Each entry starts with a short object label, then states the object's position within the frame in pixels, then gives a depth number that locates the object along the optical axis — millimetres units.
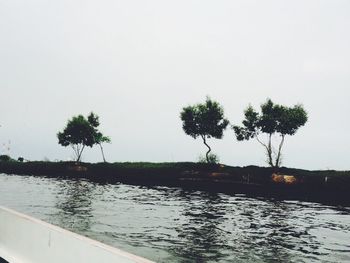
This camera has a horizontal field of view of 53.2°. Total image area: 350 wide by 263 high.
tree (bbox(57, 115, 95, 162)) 72438
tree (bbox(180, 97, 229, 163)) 55250
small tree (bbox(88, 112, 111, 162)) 74938
